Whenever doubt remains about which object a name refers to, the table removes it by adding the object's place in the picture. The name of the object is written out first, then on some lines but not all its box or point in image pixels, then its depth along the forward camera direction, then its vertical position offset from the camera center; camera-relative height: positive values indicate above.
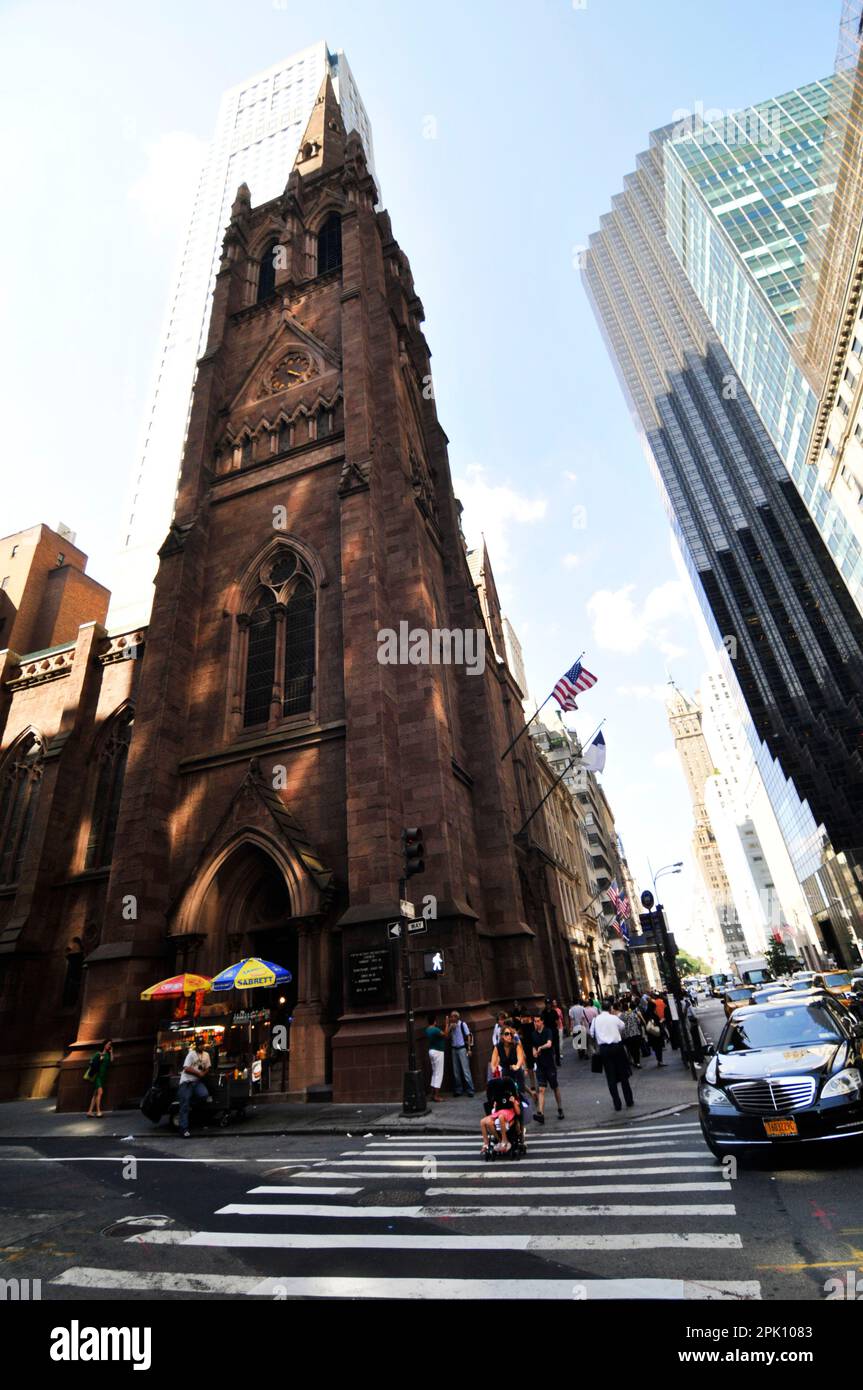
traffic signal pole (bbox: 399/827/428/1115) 12.27 +1.15
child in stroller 8.79 -0.66
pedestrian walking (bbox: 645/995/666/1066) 17.75 +0.34
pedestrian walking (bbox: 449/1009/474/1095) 14.11 +0.27
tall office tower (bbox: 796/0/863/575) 49.66 +51.03
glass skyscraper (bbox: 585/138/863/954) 101.44 +81.51
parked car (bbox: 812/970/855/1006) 26.45 +1.74
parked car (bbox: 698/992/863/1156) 6.83 -0.50
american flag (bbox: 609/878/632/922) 35.95 +7.30
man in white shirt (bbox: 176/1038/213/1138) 12.84 +0.26
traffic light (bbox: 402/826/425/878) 13.62 +3.95
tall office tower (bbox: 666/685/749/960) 196.48 +23.14
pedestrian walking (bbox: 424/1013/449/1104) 13.93 +0.31
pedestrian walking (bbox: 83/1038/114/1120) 15.31 +0.58
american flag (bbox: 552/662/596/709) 24.98 +12.23
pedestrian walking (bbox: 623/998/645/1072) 17.05 +0.33
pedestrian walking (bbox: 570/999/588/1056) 21.34 +0.67
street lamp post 17.59 +2.15
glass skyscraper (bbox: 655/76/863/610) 66.62 +84.87
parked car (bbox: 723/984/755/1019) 25.60 +1.57
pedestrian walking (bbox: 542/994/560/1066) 13.62 +0.65
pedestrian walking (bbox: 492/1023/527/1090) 9.95 +0.06
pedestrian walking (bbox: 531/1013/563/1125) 11.89 +0.01
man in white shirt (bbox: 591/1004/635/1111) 11.61 -0.03
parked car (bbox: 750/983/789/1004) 22.46 +1.36
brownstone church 16.00 +9.28
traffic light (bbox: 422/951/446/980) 14.12 +1.92
